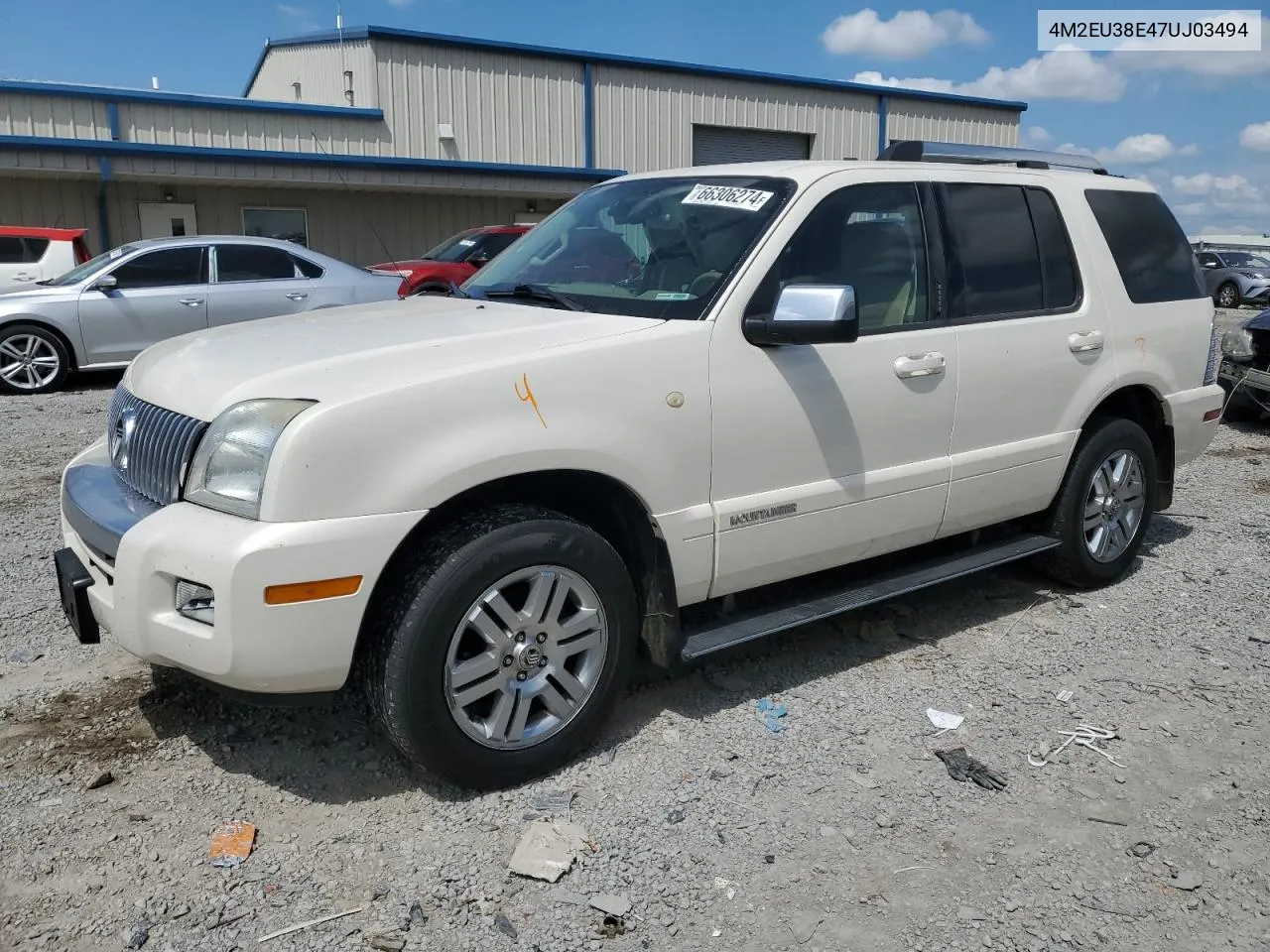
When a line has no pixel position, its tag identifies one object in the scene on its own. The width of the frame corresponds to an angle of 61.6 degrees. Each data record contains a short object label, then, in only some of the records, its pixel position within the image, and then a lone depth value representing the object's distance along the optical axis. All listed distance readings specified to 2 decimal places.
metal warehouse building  17.98
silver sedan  10.94
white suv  2.87
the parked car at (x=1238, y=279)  27.48
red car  13.48
